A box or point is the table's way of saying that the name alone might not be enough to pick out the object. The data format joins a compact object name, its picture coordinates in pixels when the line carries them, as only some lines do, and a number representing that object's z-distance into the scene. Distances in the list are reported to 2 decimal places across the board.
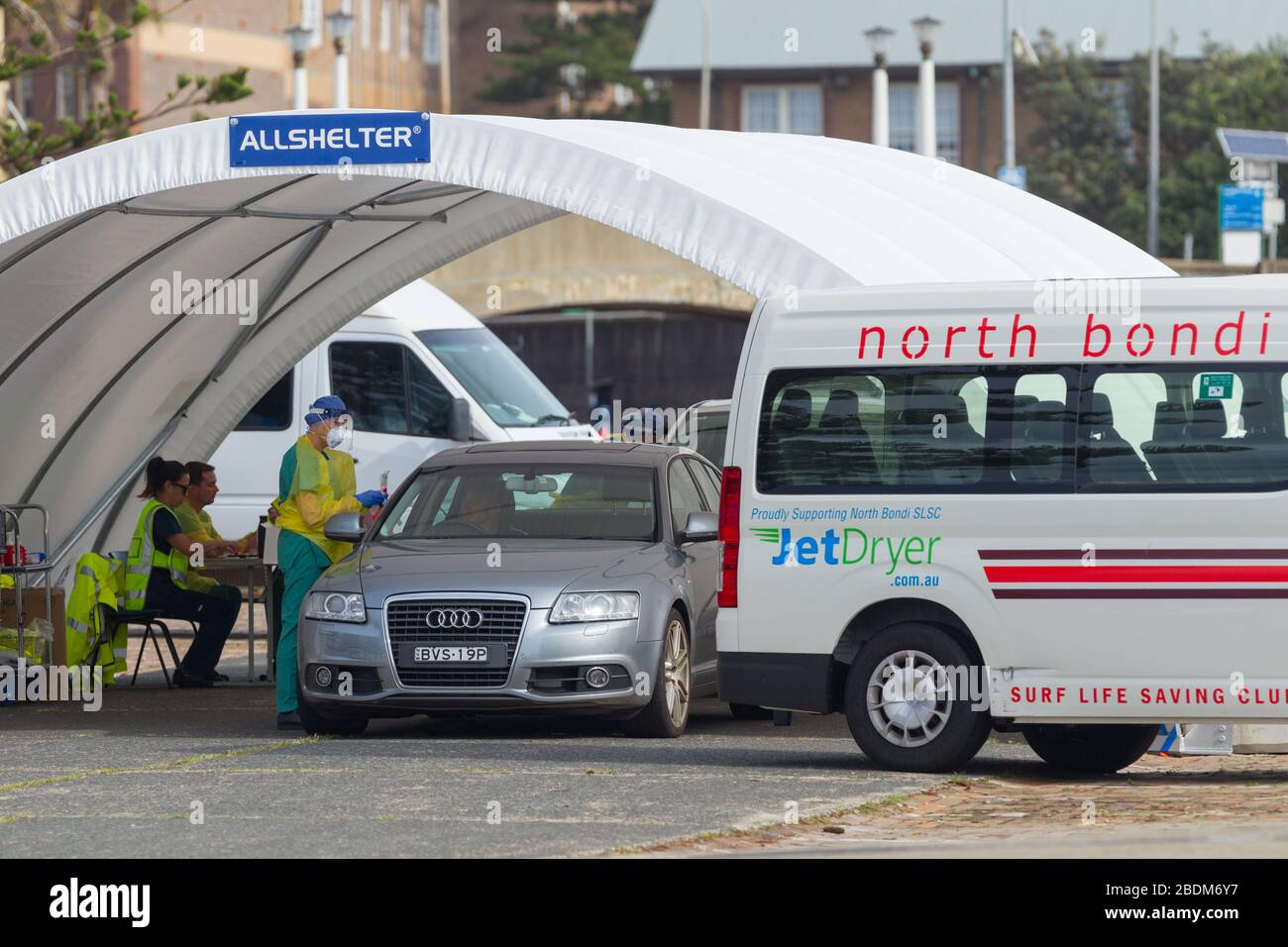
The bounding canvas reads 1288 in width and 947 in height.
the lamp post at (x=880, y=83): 38.97
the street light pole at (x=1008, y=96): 53.06
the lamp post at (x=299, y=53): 36.50
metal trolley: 16.41
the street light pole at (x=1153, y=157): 59.38
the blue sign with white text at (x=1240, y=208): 43.00
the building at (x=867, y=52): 68.81
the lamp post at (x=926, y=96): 38.34
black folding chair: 17.02
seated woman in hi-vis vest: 17.28
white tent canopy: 13.87
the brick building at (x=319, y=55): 65.19
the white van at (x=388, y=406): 22.36
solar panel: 41.81
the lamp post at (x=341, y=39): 38.41
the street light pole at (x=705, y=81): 69.75
